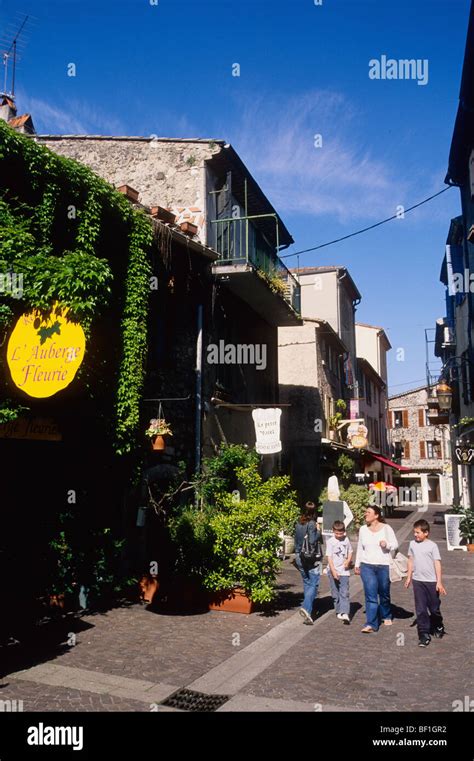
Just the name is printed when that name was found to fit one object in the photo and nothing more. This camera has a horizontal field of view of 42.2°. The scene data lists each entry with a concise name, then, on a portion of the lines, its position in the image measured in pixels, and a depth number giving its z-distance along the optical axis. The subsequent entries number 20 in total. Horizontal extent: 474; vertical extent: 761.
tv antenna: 11.94
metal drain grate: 5.46
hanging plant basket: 10.14
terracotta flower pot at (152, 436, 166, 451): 10.12
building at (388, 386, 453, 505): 54.97
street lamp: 20.03
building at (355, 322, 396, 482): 37.90
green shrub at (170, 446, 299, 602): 9.31
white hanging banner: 14.70
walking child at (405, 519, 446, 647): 7.60
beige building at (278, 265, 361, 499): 23.94
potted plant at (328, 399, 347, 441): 25.96
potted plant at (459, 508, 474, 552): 17.49
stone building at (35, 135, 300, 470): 12.79
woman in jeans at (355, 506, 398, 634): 8.42
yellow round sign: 7.09
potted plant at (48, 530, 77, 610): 8.69
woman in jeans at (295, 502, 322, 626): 8.93
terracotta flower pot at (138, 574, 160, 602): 9.96
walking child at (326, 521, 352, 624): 9.11
